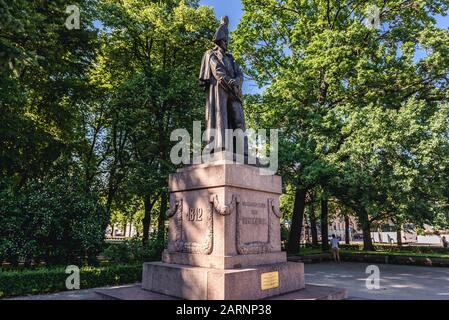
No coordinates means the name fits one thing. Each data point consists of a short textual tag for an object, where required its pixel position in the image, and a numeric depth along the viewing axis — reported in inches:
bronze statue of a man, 338.3
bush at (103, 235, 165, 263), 652.8
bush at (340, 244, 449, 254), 1130.3
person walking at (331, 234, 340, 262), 956.6
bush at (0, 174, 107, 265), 557.9
